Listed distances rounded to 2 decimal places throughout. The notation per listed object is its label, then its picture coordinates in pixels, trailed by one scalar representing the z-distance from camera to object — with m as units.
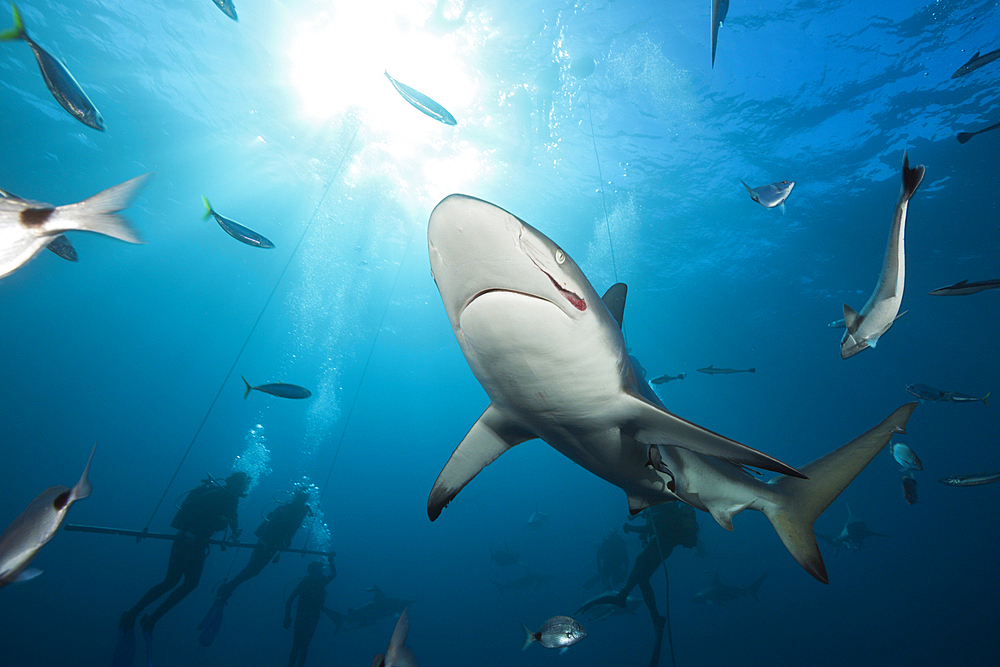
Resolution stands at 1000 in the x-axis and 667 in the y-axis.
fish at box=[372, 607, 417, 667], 2.63
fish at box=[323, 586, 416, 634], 15.81
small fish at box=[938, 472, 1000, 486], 4.97
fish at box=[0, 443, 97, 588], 1.91
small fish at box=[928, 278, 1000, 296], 2.81
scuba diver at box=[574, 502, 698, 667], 8.12
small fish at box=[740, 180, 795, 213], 4.05
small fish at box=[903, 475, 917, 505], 5.26
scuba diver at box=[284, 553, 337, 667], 10.57
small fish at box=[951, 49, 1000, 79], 4.33
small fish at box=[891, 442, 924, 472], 5.31
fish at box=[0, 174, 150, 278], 1.28
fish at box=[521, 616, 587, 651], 4.61
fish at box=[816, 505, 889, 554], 13.04
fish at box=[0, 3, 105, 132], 2.46
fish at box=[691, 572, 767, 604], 14.96
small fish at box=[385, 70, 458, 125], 5.79
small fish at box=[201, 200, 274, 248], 4.75
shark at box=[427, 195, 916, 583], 1.46
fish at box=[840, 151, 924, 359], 1.78
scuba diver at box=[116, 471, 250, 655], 8.51
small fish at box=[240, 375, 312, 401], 5.84
